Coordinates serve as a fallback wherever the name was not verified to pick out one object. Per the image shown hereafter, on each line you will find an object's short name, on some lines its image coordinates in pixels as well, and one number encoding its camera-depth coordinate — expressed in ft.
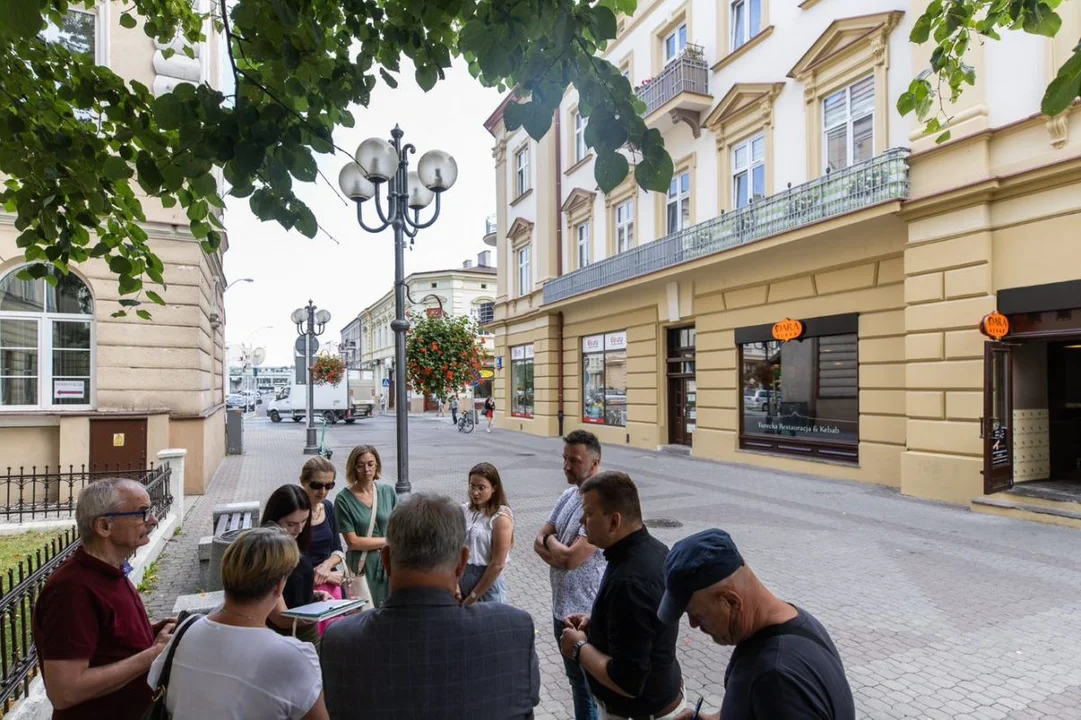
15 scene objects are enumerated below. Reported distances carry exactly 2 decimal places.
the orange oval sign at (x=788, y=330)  43.62
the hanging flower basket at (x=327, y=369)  104.32
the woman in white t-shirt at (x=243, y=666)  6.21
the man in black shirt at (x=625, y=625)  7.27
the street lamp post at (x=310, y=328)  60.95
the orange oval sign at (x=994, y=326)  30.55
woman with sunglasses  12.93
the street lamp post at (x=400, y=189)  20.95
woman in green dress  13.83
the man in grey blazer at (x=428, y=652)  5.56
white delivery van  120.26
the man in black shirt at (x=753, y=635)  5.08
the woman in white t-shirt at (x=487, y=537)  11.62
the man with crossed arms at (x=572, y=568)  9.78
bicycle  87.61
